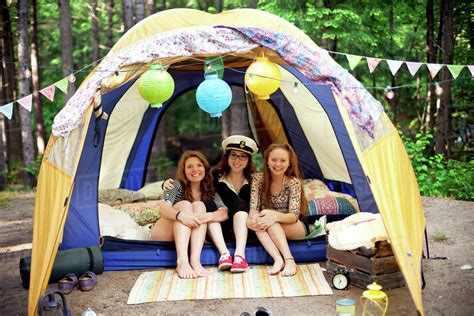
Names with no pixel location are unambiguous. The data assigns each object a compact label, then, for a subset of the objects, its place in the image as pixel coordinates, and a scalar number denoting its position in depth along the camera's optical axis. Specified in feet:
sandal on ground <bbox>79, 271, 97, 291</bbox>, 13.97
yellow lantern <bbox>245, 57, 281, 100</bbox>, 13.96
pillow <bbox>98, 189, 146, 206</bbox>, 22.13
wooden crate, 13.21
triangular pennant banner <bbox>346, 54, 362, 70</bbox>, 14.77
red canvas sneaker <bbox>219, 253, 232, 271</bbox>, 14.84
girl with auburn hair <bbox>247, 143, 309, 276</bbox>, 14.98
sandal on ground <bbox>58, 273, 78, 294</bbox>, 13.77
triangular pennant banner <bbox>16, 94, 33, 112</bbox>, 14.21
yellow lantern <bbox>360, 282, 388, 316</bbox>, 10.91
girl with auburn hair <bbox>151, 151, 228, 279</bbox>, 14.79
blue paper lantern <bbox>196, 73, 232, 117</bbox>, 13.97
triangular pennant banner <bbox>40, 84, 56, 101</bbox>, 14.26
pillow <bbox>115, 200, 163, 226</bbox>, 19.53
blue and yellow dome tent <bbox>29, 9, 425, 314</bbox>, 12.51
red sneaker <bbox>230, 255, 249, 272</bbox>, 14.74
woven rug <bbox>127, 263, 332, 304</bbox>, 13.39
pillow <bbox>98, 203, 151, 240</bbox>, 16.94
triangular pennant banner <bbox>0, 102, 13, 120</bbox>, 13.58
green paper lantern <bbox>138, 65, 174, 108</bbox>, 13.51
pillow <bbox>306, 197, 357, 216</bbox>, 18.95
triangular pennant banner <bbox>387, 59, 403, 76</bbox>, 14.69
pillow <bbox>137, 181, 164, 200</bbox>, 23.18
